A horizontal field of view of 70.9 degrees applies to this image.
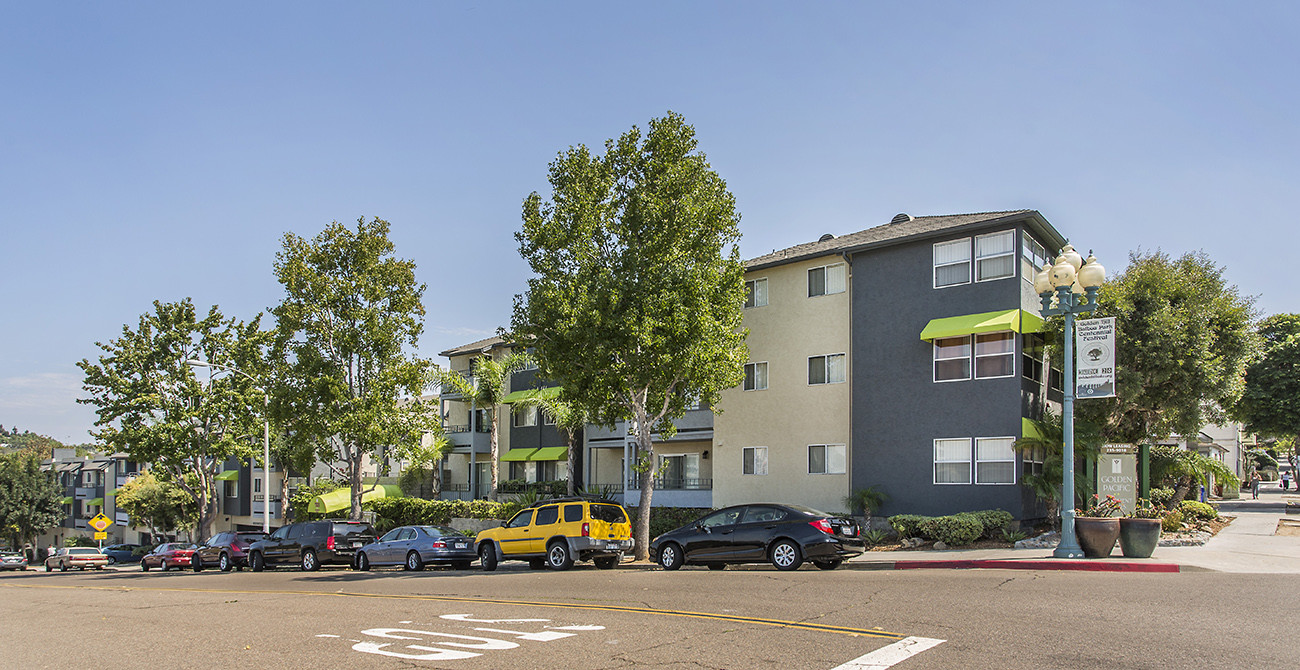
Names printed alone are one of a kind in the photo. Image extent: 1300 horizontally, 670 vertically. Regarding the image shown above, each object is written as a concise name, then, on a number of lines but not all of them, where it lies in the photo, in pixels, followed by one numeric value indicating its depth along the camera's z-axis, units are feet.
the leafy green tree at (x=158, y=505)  199.82
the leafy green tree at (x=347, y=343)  108.47
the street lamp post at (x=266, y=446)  112.27
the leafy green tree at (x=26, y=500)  223.51
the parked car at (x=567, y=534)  76.28
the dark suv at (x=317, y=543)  97.14
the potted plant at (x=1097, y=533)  59.11
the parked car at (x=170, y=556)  127.13
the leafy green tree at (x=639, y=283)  80.59
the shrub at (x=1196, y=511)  88.19
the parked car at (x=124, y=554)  185.29
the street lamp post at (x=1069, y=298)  59.57
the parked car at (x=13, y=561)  170.40
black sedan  62.03
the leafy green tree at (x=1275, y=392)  134.82
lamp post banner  61.16
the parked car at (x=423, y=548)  85.66
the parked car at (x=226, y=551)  111.45
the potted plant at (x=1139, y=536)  58.29
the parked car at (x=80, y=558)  156.87
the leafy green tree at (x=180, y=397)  140.36
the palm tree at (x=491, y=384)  127.54
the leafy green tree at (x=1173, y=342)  83.15
